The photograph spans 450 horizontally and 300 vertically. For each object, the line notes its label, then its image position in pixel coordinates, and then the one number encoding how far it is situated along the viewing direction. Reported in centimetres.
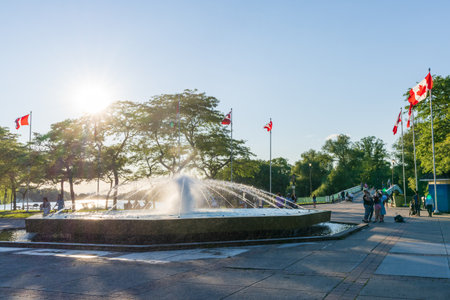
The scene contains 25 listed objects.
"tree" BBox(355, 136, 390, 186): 11612
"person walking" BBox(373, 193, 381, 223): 2111
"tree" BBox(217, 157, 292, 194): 9069
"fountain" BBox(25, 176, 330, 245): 1236
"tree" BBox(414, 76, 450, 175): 3344
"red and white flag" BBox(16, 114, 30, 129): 4278
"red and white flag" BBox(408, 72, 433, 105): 2795
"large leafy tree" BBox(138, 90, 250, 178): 4075
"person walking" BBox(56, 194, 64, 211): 3375
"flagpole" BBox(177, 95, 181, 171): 3826
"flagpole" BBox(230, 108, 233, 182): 4152
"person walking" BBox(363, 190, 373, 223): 2103
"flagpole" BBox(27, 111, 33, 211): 4500
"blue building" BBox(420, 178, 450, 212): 3269
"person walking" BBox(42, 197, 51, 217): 2970
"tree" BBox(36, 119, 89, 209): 4447
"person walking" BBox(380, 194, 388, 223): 2125
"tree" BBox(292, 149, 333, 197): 10844
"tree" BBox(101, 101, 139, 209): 4184
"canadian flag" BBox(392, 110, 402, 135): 3947
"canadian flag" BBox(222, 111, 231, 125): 3897
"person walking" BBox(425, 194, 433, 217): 2672
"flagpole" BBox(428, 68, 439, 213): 2997
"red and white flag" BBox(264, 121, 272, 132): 4496
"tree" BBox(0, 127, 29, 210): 4259
